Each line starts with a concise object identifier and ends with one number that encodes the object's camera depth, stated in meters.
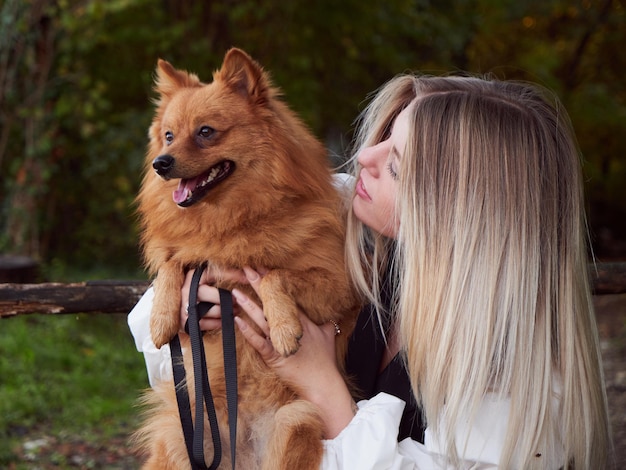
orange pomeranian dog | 2.29
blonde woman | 2.02
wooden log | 2.65
